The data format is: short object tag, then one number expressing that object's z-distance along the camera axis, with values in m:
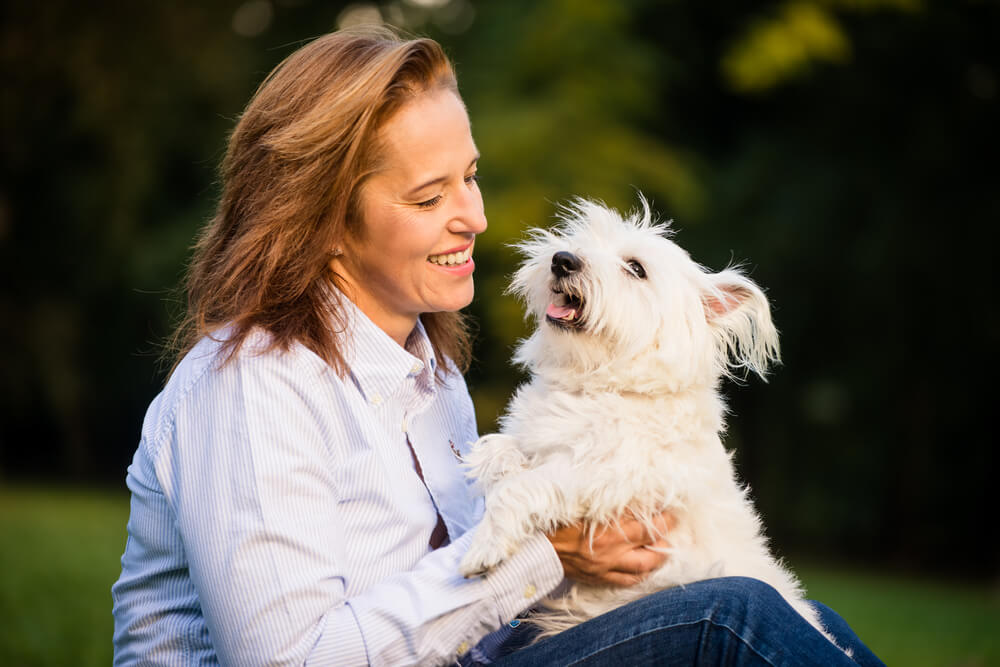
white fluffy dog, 2.47
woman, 2.04
